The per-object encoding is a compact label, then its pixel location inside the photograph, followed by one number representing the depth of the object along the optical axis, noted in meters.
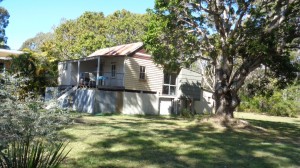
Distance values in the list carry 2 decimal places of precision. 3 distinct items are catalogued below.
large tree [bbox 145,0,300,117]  16.38
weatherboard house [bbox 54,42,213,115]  23.98
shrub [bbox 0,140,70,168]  4.27
